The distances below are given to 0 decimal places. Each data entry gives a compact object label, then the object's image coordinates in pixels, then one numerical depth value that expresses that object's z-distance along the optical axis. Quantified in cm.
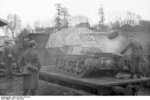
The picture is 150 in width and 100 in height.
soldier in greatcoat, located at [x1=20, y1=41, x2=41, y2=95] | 632
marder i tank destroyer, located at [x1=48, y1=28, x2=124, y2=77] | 834
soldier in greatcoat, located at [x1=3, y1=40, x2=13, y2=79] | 939
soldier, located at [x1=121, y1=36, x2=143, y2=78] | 852
